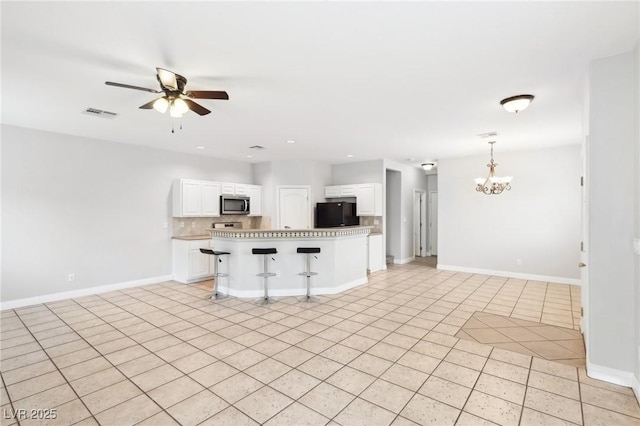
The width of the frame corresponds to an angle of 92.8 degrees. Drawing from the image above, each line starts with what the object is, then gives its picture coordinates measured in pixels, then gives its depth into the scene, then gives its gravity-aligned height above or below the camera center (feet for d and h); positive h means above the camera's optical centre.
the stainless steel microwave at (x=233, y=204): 22.72 +0.54
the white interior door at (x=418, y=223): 29.94 -1.28
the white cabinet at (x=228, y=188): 22.80 +1.74
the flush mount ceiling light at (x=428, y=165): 25.11 +3.73
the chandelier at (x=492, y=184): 18.86 +1.70
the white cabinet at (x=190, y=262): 19.85 -3.35
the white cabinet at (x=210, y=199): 21.64 +0.88
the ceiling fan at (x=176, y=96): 8.79 +3.51
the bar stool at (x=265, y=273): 15.52 -3.24
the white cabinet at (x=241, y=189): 23.72 +1.77
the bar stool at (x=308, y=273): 15.85 -3.25
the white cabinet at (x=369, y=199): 23.68 +0.89
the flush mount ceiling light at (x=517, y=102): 10.93 +3.91
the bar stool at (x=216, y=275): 16.47 -3.51
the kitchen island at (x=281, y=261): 16.51 -2.77
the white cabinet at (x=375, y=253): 23.15 -3.26
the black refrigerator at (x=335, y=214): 23.40 -0.28
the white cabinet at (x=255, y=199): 24.79 +1.00
